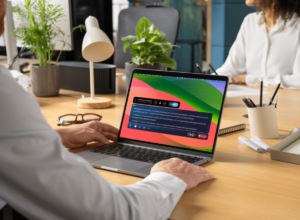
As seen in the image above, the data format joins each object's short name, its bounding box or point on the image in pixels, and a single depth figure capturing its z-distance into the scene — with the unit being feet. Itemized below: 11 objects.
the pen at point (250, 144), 3.23
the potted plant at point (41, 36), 5.25
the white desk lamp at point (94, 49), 4.87
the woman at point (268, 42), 8.05
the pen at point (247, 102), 3.61
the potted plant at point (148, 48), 4.98
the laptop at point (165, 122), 3.02
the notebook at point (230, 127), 3.80
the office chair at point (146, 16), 8.56
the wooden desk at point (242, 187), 2.15
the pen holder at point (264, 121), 3.56
